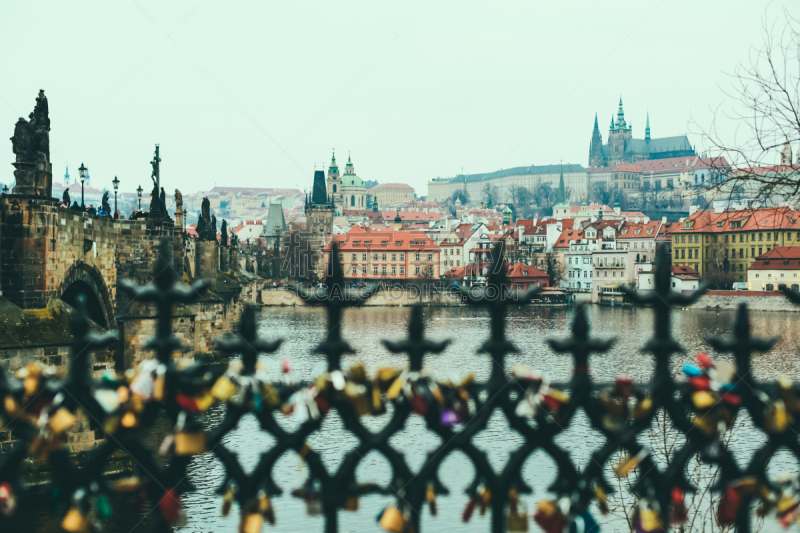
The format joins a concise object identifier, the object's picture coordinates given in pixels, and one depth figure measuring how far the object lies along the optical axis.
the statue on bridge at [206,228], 46.47
